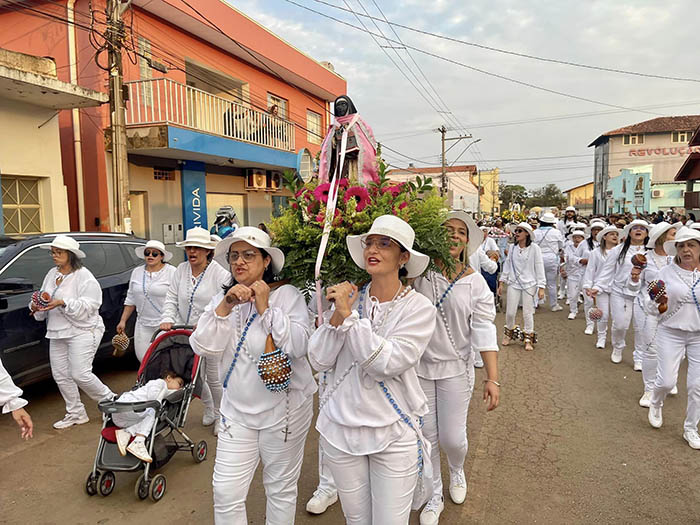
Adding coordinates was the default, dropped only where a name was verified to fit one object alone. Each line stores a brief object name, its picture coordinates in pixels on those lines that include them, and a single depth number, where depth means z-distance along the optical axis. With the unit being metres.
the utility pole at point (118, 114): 9.21
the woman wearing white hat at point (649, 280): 5.42
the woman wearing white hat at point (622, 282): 6.75
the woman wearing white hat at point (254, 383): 2.67
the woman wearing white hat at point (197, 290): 4.80
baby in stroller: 3.62
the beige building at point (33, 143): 8.84
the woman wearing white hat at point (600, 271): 7.56
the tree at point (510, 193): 84.00
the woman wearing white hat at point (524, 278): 7.84
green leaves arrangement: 2.70
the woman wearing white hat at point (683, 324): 4.45
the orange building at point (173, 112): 11.55
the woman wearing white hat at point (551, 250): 11.12
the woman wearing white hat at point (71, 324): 4.87
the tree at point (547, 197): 77.81
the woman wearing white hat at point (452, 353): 3.33
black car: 4.97
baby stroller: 3.64
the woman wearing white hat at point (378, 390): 2.38
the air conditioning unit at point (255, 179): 16.64
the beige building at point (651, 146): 50.69
